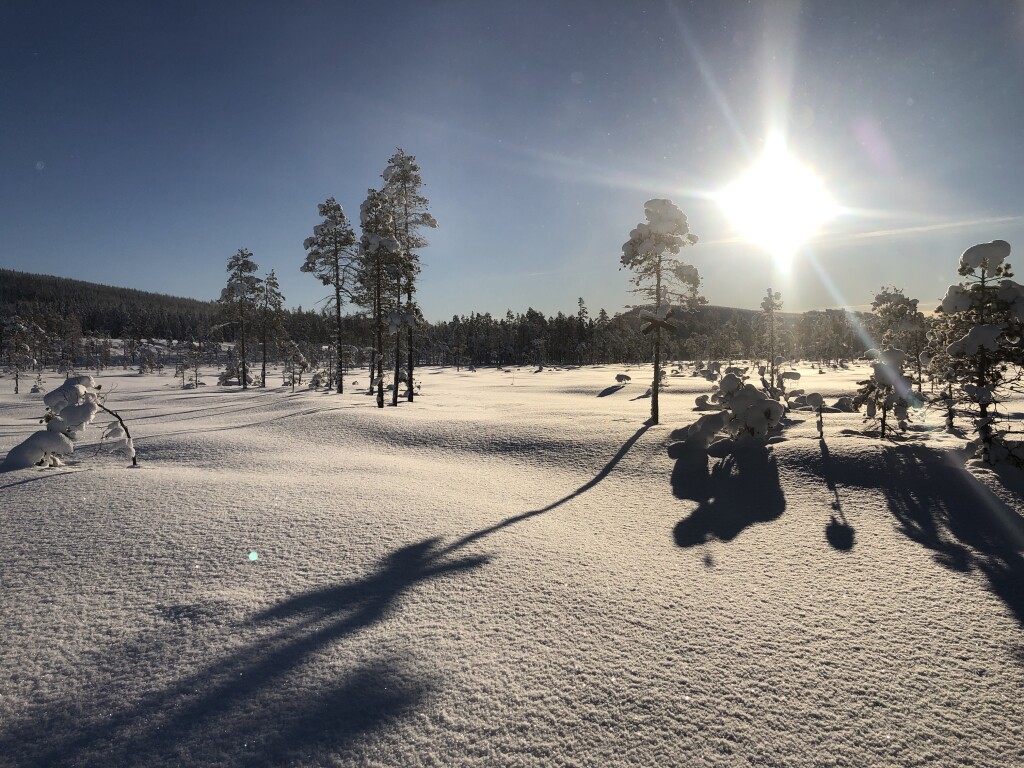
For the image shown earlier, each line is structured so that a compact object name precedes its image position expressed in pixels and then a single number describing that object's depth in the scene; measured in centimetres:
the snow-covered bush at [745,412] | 1083
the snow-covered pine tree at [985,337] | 843
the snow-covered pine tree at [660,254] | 1620
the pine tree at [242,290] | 3631
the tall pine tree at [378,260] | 2112
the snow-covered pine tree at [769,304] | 4553
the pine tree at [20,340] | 3915
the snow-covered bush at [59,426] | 825
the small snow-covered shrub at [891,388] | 1085
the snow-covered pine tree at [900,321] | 2531
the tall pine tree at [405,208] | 2295
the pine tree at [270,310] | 3784
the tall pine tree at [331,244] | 2741
